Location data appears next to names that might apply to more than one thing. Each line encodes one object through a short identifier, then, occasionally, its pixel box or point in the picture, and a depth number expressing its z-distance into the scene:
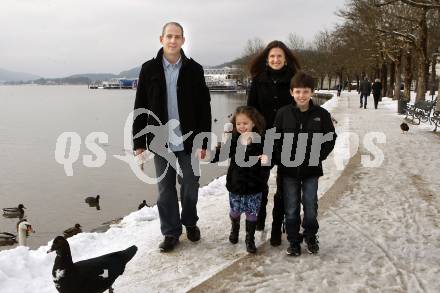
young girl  4.75
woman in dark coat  4.97
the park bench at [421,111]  18.25
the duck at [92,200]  12.89
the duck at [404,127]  15.15
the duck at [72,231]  9.67
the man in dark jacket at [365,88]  28.39
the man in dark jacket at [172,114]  4.75
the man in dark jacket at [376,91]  26.53
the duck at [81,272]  3.73
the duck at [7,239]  10.88
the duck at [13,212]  12.34
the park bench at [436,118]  16.05
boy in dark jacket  4.52
